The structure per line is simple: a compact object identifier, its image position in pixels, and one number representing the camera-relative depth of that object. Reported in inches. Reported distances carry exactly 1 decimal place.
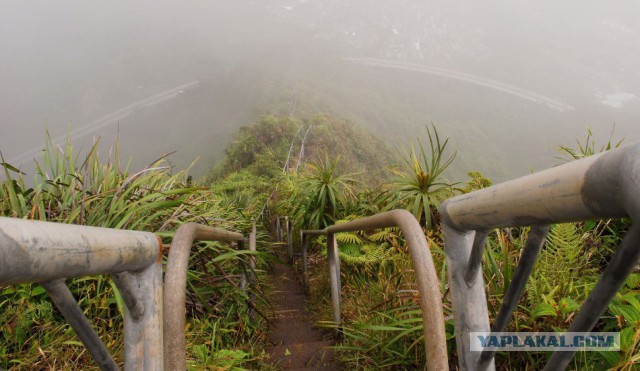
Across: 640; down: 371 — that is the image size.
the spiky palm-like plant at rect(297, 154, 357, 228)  205.6
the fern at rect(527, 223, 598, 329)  57.6
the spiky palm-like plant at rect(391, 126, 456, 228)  143.9
